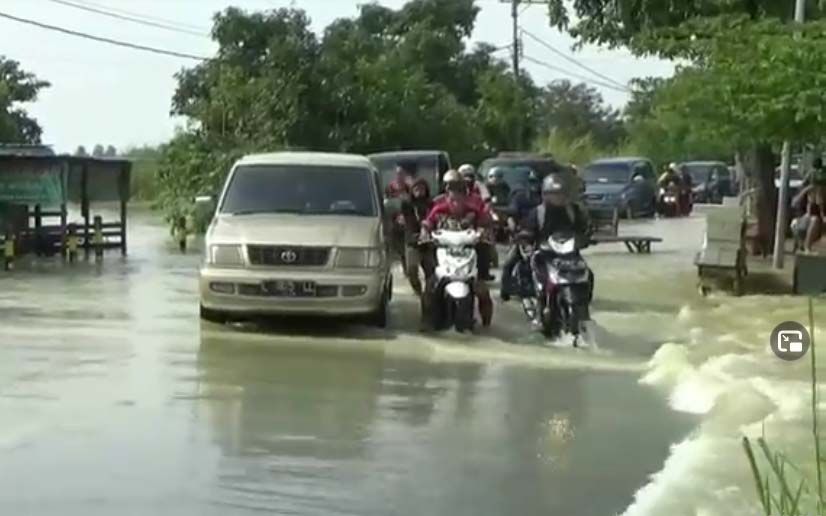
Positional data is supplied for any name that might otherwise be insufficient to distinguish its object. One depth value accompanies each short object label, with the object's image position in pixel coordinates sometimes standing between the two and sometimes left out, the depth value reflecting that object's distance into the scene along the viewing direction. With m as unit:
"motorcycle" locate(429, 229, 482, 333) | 15.34
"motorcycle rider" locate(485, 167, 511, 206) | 26.92
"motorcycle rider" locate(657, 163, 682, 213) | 47.34
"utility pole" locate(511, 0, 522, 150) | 57.88
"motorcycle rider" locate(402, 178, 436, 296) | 16.48
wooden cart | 20.36
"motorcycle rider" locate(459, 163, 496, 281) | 15.80
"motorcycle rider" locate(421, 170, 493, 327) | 15.77
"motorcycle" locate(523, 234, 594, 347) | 14.71
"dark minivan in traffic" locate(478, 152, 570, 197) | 34.72
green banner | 25.95
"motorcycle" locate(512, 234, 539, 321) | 16.50
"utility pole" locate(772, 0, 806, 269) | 21.70
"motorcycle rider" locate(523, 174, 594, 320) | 15.16
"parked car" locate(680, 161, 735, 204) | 50.91
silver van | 15.03
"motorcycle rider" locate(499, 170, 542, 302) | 17.36
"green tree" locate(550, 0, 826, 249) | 17.47
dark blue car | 43.34
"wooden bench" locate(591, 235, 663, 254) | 28.50
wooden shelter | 25.97
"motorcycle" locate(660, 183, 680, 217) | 46.84
